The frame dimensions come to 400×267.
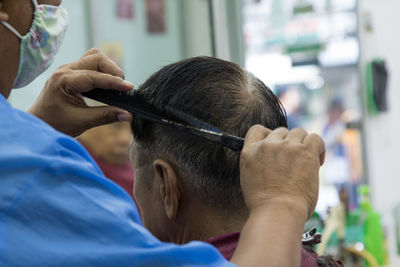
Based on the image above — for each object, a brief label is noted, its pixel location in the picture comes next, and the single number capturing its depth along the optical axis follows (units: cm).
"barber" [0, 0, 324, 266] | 94
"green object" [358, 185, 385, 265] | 386
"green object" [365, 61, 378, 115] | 452
